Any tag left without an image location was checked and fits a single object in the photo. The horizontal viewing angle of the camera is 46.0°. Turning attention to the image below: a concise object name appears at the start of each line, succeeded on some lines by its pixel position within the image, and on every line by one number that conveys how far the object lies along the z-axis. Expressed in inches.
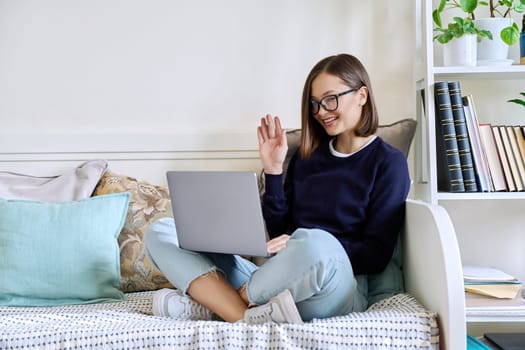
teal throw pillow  57.4
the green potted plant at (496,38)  64.6
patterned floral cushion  62.1
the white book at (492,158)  62.6
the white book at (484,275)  59.4
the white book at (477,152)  62.1
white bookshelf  69.7
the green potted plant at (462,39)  62.9
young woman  46.1
